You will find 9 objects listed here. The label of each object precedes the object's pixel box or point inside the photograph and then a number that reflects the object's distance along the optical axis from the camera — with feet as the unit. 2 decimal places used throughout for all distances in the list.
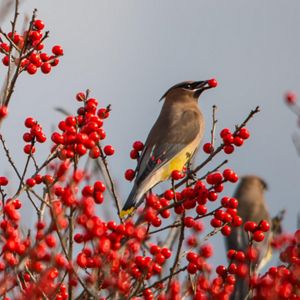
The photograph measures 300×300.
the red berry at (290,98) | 32.60
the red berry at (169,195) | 34.06
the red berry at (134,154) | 41.39
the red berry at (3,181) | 34.09
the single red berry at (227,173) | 34.42
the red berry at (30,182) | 32.14
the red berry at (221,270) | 32.40
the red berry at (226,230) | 34.78
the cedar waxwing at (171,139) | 43.80
